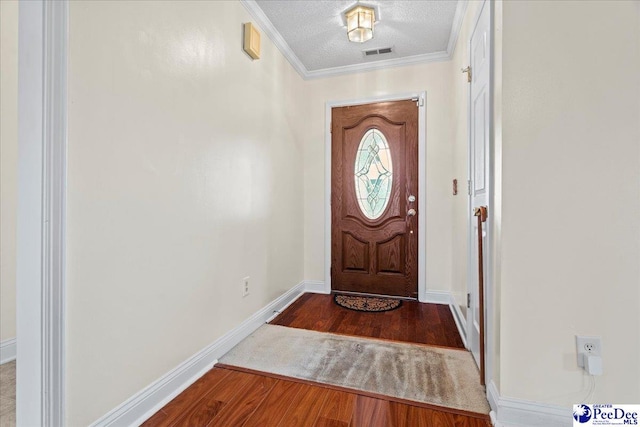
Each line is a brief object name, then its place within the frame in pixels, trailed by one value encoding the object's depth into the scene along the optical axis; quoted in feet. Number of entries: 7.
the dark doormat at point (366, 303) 9.23
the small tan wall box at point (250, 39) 6.99
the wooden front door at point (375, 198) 10.09
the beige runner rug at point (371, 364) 4.96
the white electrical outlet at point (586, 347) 3.97
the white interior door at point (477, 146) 5.00
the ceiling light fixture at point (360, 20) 7.33
